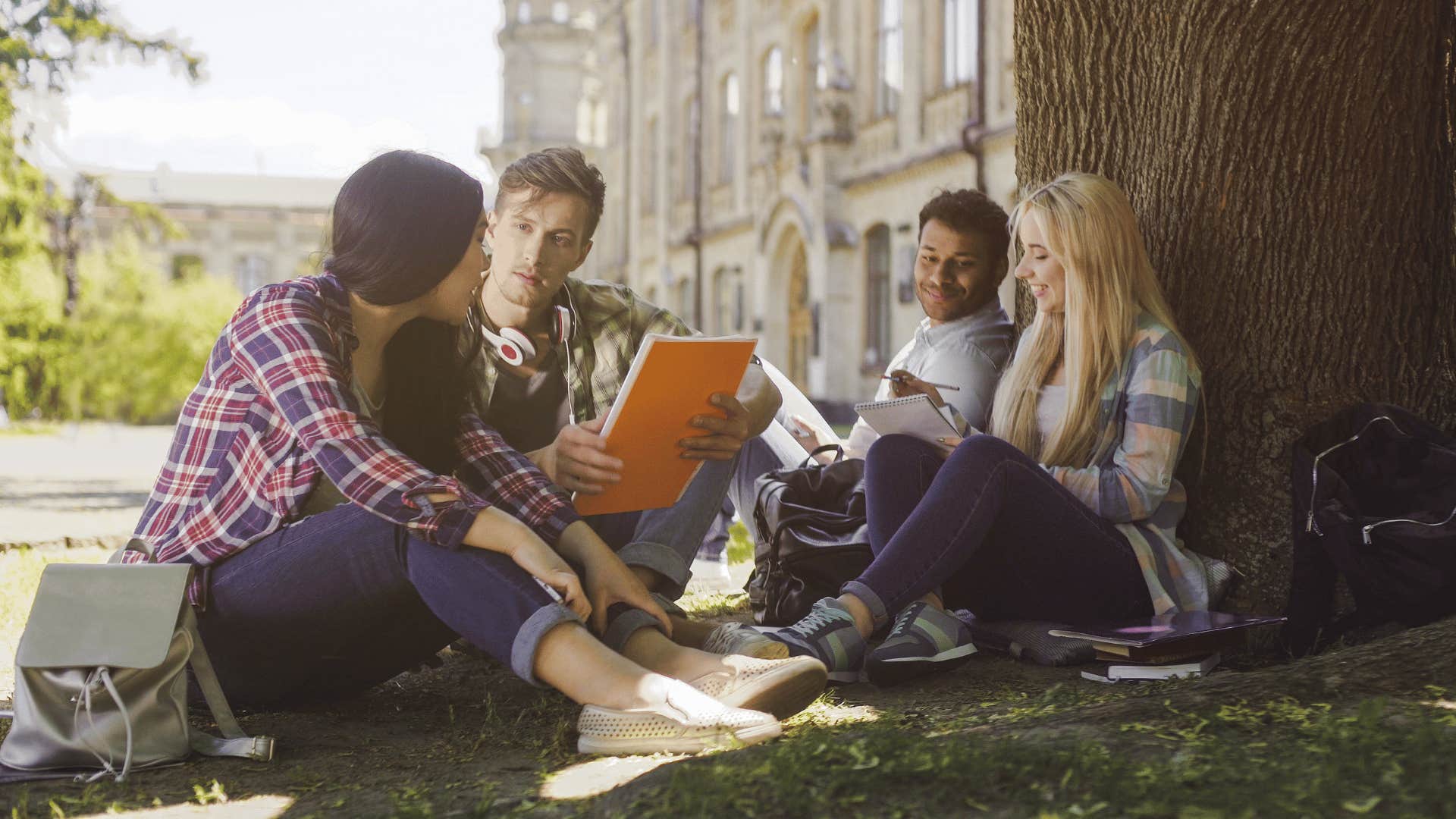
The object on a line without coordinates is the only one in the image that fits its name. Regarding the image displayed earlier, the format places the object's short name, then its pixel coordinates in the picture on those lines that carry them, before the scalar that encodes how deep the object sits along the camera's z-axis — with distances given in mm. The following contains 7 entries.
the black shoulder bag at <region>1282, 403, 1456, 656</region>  3189
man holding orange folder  3650
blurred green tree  11516
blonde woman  3350
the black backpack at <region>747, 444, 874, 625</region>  3906
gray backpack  2518
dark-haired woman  2672
